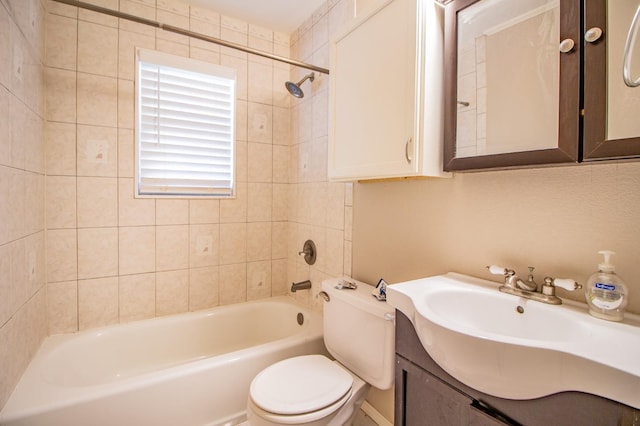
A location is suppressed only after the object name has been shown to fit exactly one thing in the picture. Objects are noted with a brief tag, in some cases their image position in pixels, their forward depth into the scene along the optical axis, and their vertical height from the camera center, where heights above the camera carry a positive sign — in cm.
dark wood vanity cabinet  54 -47
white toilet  108 -72
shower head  187 +77
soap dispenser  70 -20
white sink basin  53 -30
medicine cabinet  69 +36
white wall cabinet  104 +46
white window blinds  189 +55
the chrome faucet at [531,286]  79 -23
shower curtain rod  123 +84
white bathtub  117 -81
